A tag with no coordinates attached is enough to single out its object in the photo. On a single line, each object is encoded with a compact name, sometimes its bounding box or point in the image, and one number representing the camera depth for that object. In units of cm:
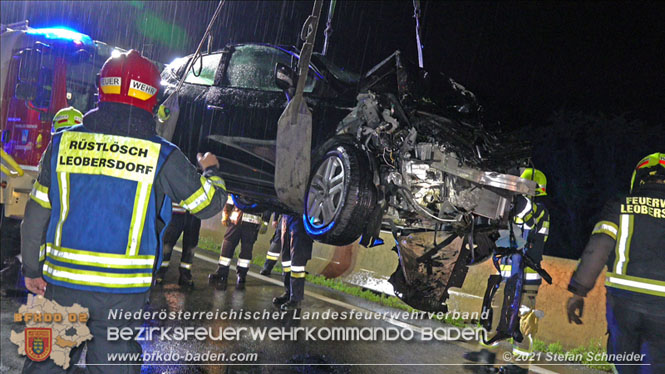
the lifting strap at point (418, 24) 535
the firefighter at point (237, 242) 781
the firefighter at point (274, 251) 841
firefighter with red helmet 258
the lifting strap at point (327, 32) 597
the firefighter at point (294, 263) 671
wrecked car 447
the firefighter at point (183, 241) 745
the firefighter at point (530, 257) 531
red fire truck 766
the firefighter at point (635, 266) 331
